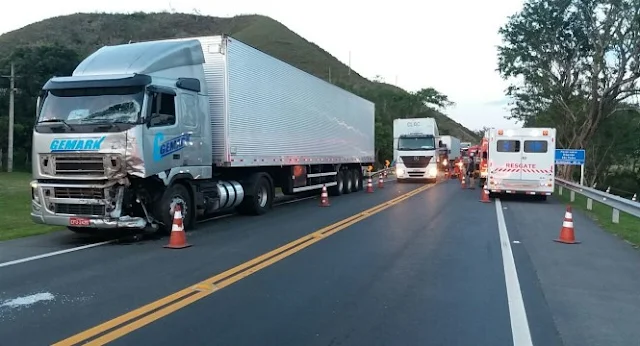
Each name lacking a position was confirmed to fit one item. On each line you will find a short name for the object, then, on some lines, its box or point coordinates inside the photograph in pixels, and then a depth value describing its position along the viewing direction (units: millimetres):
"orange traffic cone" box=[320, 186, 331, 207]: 18370
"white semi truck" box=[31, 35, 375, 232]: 10258
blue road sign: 25348
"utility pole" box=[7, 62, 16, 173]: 42625
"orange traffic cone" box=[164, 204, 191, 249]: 9883
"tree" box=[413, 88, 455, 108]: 76231
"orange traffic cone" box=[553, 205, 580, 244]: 11155
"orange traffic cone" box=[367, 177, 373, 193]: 25462
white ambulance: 20953
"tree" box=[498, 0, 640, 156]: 32562
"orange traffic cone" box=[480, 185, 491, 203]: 20516
